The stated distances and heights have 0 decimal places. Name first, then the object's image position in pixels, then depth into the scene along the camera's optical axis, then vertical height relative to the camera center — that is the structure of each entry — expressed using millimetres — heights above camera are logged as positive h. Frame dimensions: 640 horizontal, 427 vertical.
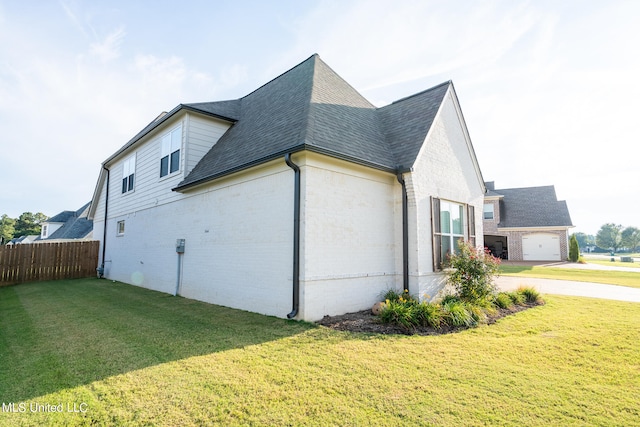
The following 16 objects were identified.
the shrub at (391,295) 7410 -1220
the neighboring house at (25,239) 44591 +427
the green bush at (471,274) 7930 -759
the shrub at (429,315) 6035 -1382
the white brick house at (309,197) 6684 +1231
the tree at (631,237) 72125 +2001
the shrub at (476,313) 6525 -1463
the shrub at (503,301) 7987 -1444
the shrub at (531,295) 8809 -1409
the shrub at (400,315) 5938 -1366
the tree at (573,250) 25125 -370
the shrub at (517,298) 8500 -1438
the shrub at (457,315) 6223 -1419
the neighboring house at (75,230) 22628 +989
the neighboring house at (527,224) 25938 +1734
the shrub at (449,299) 7379 -1330
